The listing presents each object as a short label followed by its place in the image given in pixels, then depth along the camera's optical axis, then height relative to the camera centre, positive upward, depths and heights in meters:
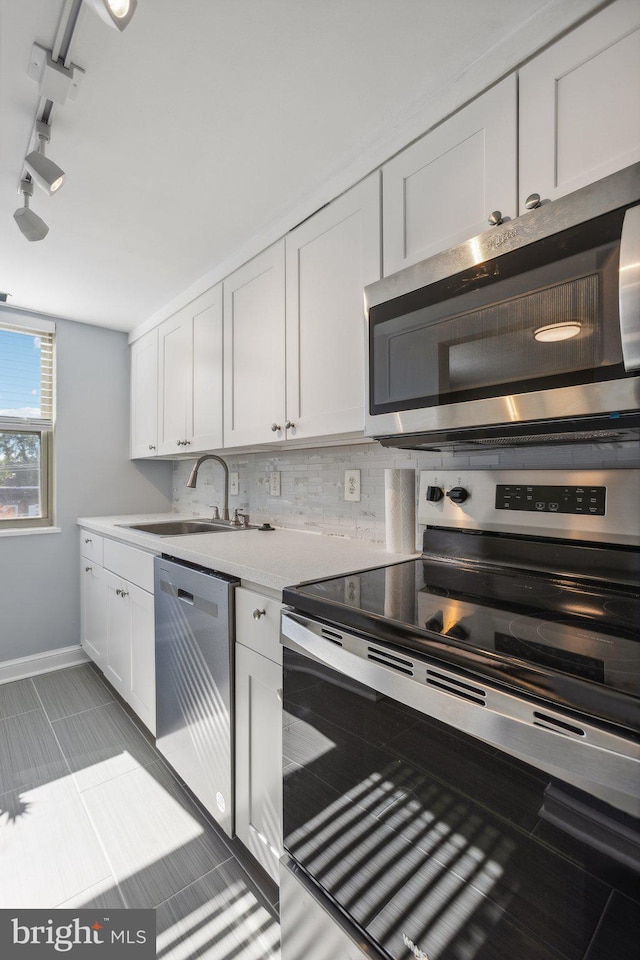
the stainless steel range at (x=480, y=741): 0.60 -0.42
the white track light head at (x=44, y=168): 1.35 +0.95
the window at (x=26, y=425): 2.83 +0.36
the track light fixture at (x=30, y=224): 1.52 +0.87
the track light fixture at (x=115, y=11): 0.87 +0.91
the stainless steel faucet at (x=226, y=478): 2.28 +0.02
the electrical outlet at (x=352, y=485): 1.92 -0.02
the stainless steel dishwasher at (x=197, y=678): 1.43 -0.69
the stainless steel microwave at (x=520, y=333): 0.85 +0.33
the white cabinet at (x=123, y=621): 2.00 -0.72
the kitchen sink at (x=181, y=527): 2.46 -0.26
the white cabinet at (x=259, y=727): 1.24 -0.71
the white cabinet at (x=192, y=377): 2.25 +0.57
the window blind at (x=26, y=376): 2.82 +0.67
